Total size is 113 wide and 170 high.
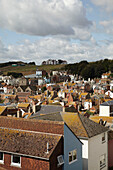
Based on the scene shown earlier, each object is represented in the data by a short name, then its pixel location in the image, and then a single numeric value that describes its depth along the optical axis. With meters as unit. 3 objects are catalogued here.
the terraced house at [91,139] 20.11
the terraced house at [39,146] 14.86
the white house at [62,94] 93.91
